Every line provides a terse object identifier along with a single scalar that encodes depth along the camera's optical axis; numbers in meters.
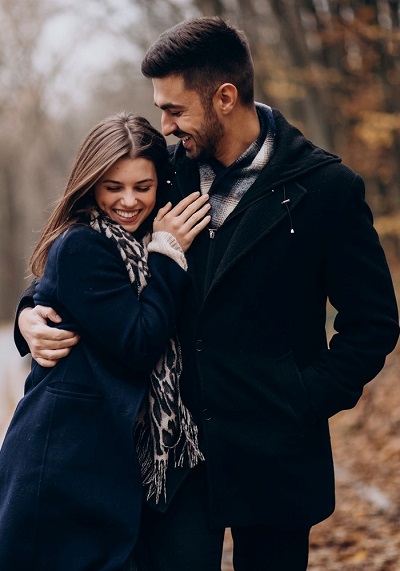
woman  2.85
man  3.00
